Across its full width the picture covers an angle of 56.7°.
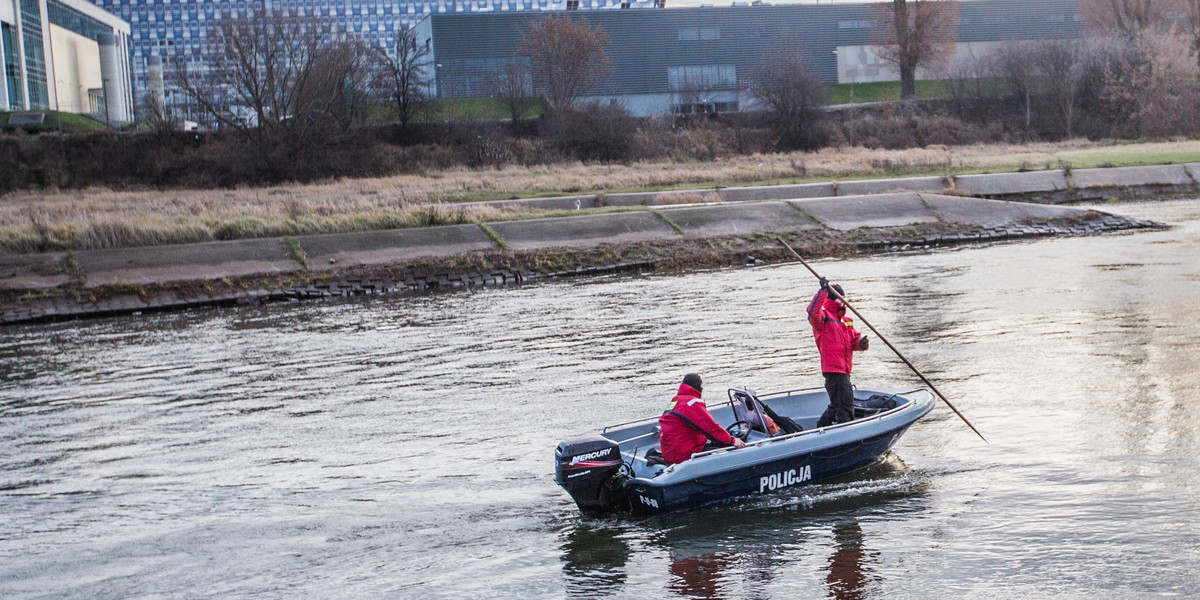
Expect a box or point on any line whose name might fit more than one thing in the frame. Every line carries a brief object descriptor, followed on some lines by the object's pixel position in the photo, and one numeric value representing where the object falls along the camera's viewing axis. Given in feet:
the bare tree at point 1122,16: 226.38
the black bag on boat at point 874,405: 37.17
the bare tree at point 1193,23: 219.20
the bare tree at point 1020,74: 230.89
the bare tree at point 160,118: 209.15
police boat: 31.50
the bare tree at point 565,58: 245.65
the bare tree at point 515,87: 246.35
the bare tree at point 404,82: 235.81
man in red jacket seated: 32.37
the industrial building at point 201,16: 583.58
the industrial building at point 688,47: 276.62
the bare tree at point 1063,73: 213.25
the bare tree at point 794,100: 220.02
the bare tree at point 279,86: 193.88
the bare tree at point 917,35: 249.34
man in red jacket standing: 35.88
